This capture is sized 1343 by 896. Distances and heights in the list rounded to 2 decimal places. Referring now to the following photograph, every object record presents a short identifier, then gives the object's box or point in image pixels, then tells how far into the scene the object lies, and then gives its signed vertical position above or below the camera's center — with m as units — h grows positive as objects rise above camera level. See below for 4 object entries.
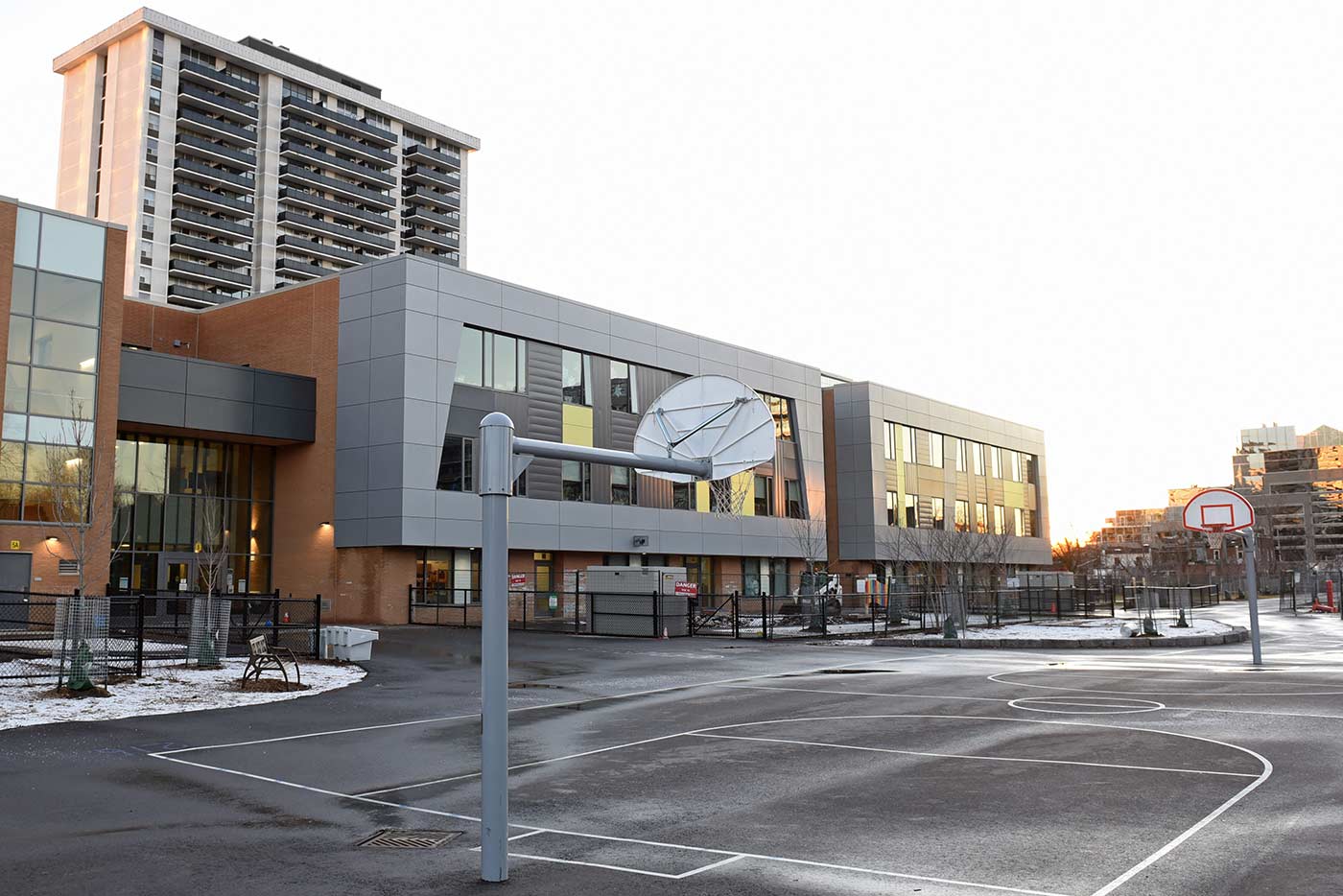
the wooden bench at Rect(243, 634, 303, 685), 19.36 -1.41
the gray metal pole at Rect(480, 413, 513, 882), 6.96 -0.40
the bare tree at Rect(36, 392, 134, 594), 32.97 +2.89
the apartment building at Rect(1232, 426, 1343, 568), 166.60 +11.19
